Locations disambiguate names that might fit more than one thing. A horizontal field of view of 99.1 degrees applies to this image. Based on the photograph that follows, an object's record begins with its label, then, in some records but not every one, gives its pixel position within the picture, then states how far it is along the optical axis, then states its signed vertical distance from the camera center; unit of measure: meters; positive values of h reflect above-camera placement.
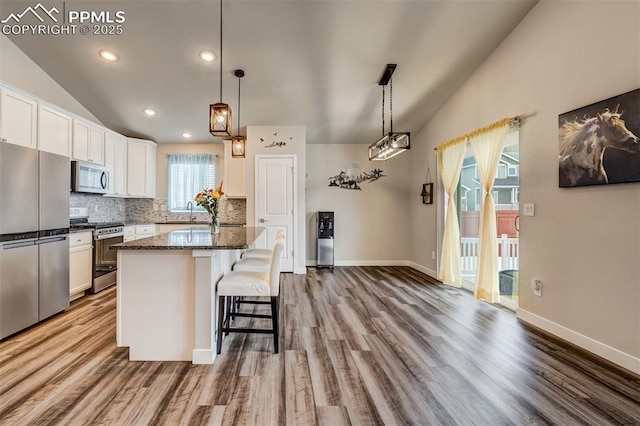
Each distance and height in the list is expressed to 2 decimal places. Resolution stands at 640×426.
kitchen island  2.09 -0.71
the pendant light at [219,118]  2.37 +0.82
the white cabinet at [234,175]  5.13 +0.71
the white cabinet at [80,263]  3.31 -0.65
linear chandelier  3.39 +0.91
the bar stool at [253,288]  2.14 -0.60
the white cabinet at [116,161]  4.42 +0.85
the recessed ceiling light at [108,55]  3.25 +1.90
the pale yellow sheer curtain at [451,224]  4.00 -0.16
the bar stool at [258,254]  3.08 -0.48
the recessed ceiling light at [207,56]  3.24 +1.89
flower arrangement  2.76 +0.13
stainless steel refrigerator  2.41 -0.24
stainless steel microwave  3.72 +0.49
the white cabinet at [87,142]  3.74 +1.01
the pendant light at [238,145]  3.46 +0.86
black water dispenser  5.37 -0.52
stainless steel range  3.66 -0.49
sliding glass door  3.25 +0.04
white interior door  4.91 +0.36
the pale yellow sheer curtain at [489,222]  3.21 -0.10
